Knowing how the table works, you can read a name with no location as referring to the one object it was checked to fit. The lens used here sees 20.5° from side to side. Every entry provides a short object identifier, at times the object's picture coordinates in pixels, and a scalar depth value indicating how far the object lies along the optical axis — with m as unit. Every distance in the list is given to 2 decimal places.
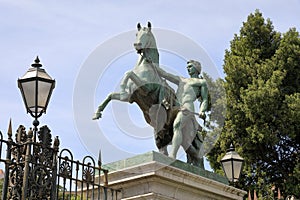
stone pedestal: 12.89
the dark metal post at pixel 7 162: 10.42
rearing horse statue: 14.29
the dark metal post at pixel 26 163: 10.37
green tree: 34.67
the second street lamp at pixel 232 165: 18.15
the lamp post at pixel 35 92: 10.94
